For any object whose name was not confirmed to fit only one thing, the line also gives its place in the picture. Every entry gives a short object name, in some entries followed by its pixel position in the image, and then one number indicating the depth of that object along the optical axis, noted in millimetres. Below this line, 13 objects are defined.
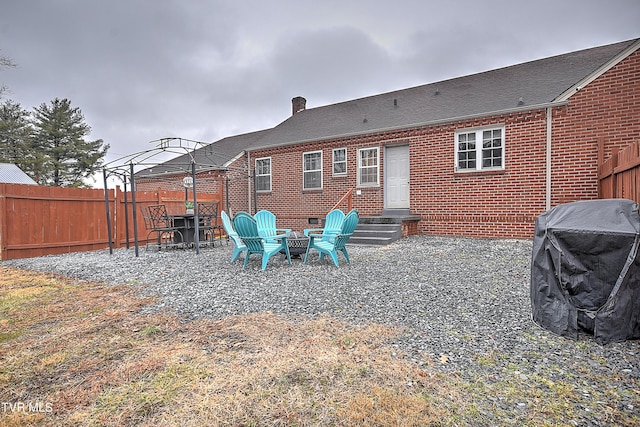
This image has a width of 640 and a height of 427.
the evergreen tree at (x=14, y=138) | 26281
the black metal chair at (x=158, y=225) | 8722
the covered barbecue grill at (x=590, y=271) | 2492
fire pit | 6327
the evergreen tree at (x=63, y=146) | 28547
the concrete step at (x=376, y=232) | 8766
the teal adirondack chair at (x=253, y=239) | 5551
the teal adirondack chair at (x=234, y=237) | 6281
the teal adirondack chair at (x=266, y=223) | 6771
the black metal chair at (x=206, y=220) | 9291
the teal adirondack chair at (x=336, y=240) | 5875
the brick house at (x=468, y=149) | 7773
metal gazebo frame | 7750
